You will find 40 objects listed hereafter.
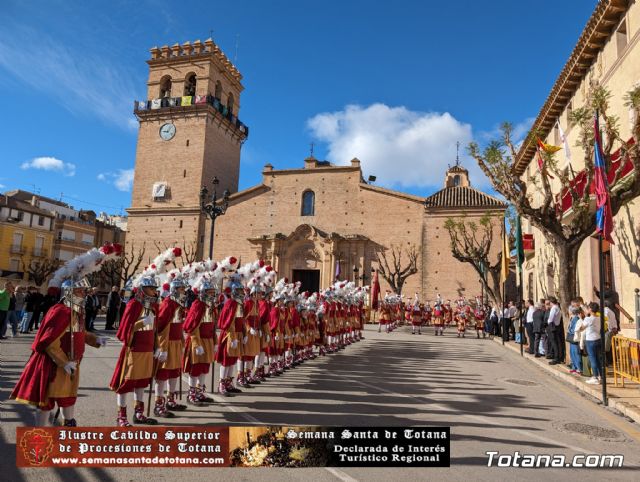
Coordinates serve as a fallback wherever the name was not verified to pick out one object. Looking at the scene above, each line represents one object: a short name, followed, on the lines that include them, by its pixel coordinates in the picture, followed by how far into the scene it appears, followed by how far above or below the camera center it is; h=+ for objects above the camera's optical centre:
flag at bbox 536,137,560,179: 13.58 +5.08
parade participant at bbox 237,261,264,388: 8.66 -0.57
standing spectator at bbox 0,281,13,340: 13.65 -0.48
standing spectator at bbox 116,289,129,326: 19.19 -0.18
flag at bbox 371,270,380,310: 26.70 +0.68
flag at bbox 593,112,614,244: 9.43 +2.61
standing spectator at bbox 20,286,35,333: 16.73 -0.67
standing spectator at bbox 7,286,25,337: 15.14 -0.63
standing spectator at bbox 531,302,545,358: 14.52 -0.44
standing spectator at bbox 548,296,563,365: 12.73 -0.52
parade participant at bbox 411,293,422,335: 25.39 -0.52
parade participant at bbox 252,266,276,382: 9.61 -0.37
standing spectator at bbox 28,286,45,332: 16.49 -0.47
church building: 35.16 +8.19
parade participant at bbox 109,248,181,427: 5.58 -0.68
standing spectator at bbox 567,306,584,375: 10.64 -0.61
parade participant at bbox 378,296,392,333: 25.83 -0.60
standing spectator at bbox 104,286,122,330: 18.56 -0.49
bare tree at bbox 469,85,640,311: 10.97 +3.46
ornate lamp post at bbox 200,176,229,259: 17.05 +3.54
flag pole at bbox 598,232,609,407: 7.95 -0.35
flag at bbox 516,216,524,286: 18.16 +2.70
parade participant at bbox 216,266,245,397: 8.02 -0.66
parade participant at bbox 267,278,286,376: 10.32 -0.85
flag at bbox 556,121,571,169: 13.77 +5.19
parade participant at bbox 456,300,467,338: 24.45 -0.74
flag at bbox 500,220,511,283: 20.27 +2.25
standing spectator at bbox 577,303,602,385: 9.60 -0.62
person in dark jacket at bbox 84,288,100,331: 15.83 -0.59
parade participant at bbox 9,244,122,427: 4.63 -0.60
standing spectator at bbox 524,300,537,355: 15.45 -0.53
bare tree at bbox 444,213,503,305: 25.16 +2.83
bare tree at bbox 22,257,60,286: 39.78 +2.47
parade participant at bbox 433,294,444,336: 25.05 -0.48
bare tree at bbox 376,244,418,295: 33.62 +3.13
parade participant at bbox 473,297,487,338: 24.47 -0.55
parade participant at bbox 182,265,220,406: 7.18 -0.65
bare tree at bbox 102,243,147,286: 34.34 +2.57
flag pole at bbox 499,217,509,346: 20.46 +2.56
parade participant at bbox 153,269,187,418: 6.30 -0.62
